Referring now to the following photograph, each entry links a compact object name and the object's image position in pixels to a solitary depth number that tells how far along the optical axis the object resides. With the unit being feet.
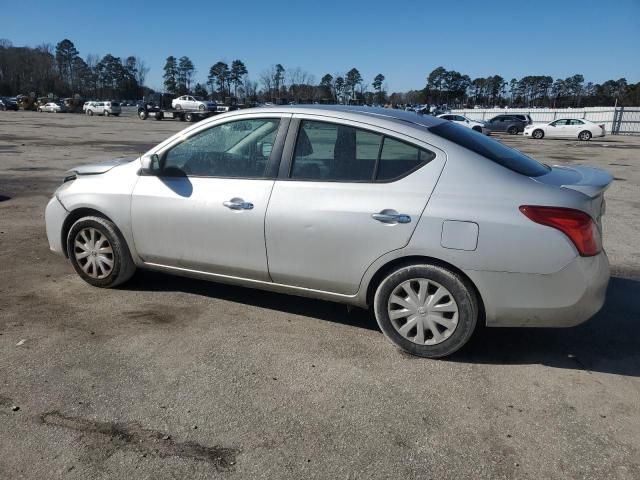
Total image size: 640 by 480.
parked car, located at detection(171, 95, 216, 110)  176.08
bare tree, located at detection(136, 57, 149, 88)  466.37
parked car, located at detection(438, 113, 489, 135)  116.26
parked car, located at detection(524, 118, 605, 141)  114.11
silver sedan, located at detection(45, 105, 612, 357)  11.12
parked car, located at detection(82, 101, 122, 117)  199.21
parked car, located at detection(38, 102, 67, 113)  224.74
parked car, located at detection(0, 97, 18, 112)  241.61
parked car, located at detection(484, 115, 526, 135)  138.31
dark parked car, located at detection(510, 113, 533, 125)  138.92
